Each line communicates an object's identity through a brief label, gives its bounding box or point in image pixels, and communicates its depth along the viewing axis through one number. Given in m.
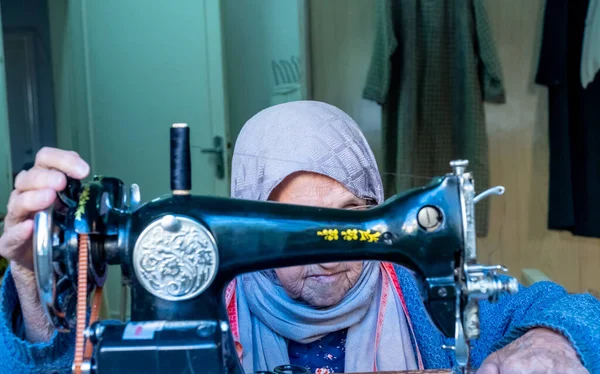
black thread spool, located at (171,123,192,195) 0.76
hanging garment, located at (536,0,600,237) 2.34
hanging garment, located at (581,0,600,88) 2.24
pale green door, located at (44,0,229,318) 2.89
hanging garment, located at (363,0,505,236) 2.39
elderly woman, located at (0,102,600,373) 1.00
